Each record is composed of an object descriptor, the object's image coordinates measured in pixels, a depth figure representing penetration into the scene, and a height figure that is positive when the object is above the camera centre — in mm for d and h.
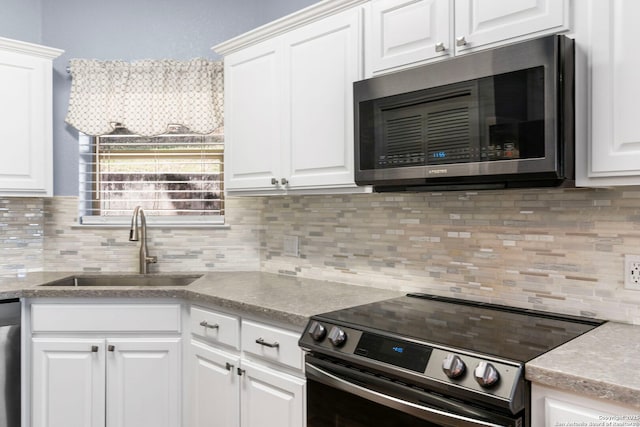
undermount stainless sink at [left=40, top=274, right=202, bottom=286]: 2770 -379
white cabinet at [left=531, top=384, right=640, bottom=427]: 1096 -453
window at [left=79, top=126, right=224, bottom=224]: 3006 +220
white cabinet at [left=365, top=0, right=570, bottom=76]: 1493 +611
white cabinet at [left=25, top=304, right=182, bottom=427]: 2338 -734
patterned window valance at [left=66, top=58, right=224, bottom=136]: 2896 +677
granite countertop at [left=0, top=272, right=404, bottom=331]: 1888 -358
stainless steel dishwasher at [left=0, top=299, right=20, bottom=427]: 2301 -695
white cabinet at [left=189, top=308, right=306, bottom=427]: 1817 -662
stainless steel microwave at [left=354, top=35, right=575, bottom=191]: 1420 +289
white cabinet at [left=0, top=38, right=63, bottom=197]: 2596 +494
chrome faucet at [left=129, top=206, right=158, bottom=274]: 2820 -157
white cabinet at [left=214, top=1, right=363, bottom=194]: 2061 +492
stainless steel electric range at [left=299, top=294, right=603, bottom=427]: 1220 -411
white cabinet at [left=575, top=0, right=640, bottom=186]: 1348 +326
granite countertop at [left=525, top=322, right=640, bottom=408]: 1077 -366
